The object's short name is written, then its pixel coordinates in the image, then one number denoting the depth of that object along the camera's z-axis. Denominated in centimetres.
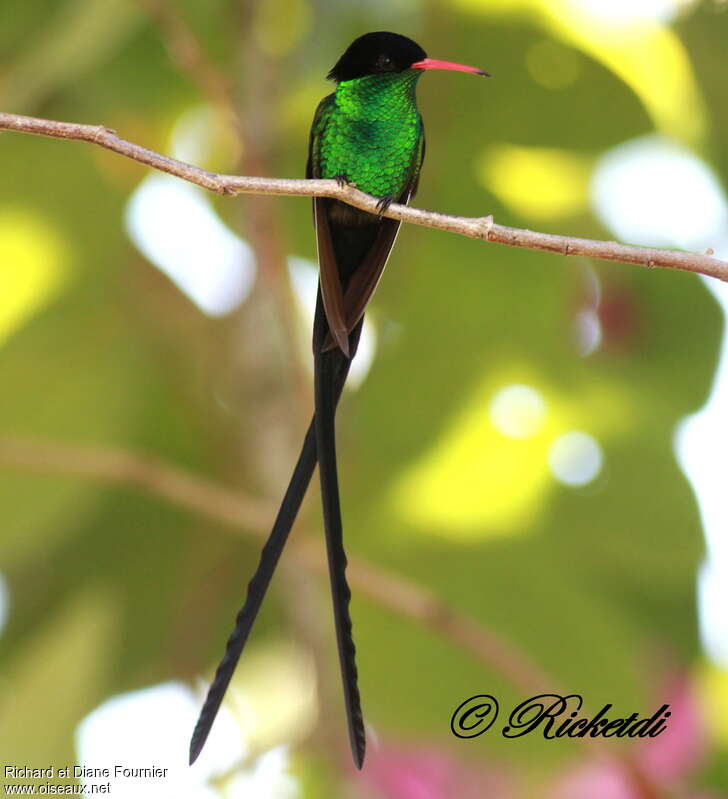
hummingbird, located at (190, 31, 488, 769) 483
